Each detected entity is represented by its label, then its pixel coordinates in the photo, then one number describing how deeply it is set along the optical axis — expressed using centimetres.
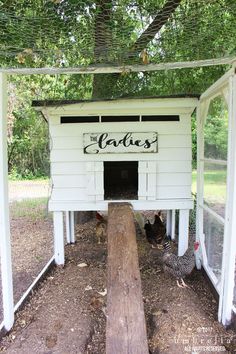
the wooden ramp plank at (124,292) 201
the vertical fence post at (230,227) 241
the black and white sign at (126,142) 361
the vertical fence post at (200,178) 363
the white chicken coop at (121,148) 360
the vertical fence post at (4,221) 248
